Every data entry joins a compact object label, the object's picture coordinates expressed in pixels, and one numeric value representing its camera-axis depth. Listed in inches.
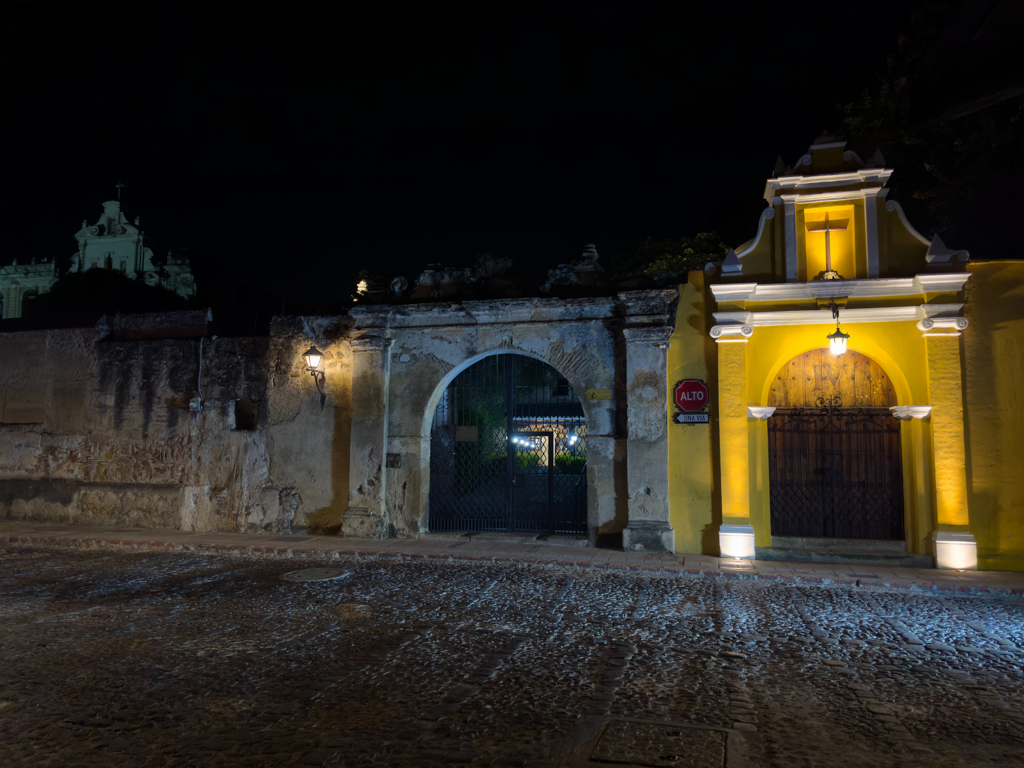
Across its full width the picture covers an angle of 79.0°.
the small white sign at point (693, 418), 387.5
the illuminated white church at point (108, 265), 2025.1
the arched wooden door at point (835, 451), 380.2
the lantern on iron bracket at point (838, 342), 360.5
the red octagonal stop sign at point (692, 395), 390.6
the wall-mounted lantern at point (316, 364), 442.9
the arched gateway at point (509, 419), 396.5
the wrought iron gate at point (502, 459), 450.9
